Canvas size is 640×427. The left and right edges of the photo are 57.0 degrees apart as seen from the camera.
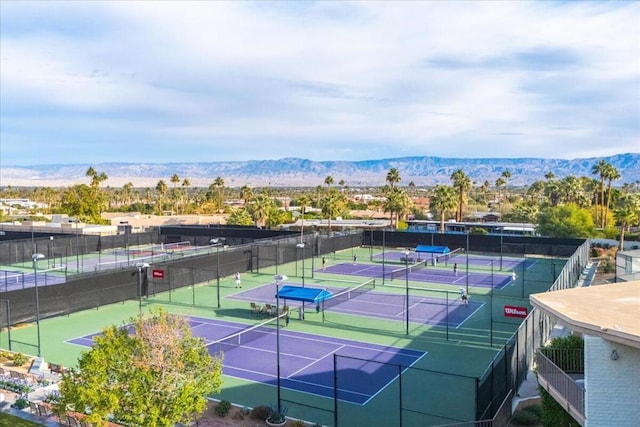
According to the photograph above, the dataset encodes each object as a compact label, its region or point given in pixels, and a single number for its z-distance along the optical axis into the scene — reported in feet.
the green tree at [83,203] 289.94
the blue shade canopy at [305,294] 104.06
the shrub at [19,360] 81.56
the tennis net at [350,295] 124.08
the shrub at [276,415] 61.00
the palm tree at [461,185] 298.35
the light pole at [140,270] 116.67
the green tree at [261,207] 260.21
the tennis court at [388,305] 110.83
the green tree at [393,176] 349.20
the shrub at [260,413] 62.18
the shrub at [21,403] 64.85
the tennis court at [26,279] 138.31
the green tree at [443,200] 254.47
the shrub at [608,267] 163.96
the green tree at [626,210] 192.95
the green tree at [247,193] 343.32
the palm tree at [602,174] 273.99
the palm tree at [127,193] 519.32
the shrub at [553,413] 49.62
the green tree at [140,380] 46.70
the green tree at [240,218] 265.34
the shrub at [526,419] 60.23
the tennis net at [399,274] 155.99
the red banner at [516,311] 83.82
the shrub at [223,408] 63.00
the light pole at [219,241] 216.35
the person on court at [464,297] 115.79
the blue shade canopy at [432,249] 179.11
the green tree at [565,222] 210.59
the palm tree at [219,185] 423.23
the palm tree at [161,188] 410.76
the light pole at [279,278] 69.04
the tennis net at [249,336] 91.18
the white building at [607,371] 40.96
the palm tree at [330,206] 259.19
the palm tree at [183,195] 437.54
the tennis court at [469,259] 181.47
